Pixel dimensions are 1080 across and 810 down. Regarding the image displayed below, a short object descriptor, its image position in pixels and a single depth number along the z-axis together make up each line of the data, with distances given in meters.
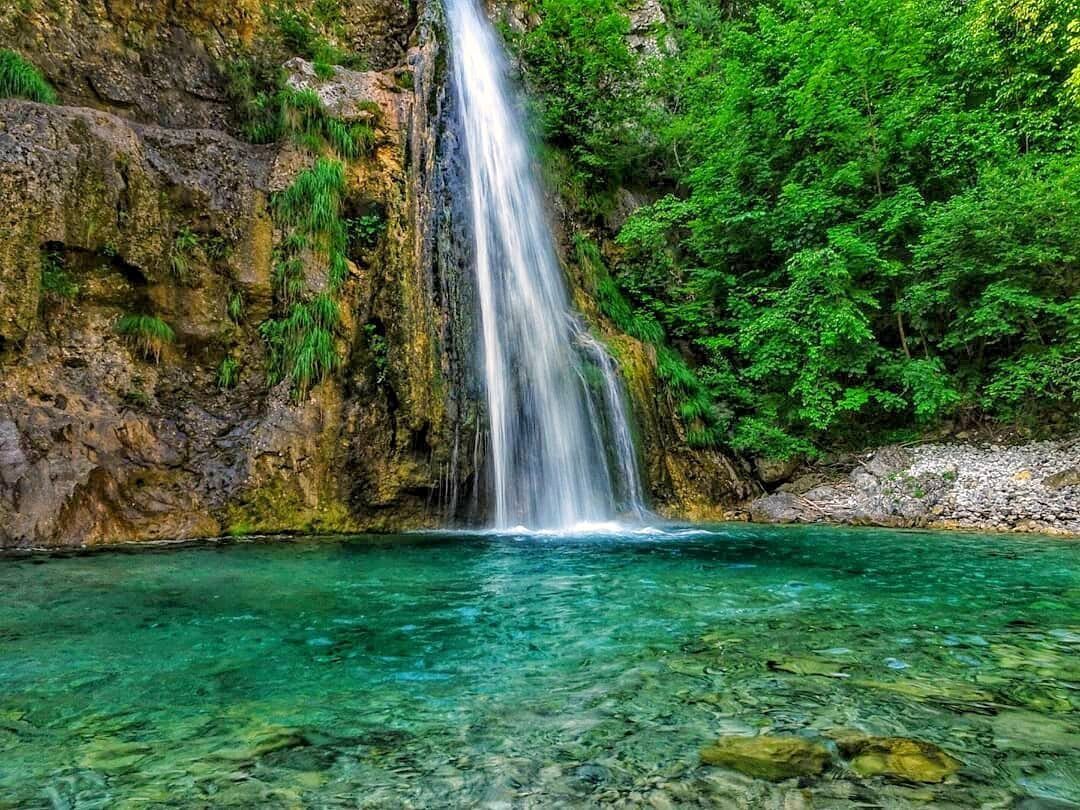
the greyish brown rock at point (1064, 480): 7.96
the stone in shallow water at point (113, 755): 1.67
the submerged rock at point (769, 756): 1.62
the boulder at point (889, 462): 9.77
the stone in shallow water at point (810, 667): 2.36
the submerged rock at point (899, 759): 1.60
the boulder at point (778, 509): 9.61
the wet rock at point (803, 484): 10.46
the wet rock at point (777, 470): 10.89
